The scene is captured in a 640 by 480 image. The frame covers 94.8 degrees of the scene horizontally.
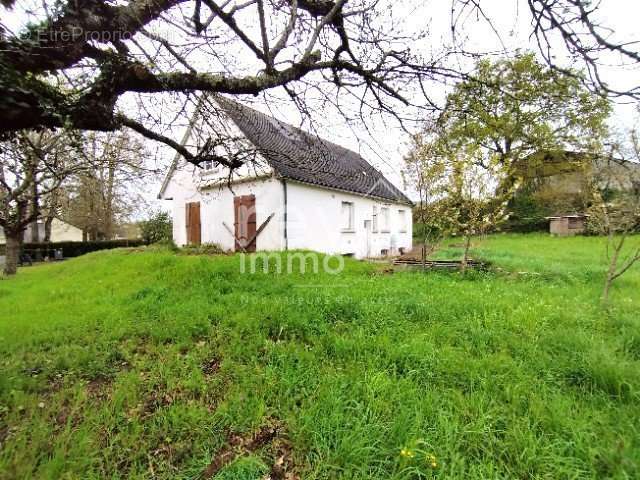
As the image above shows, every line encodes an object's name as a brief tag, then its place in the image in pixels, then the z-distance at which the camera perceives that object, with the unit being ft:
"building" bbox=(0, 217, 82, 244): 113.60
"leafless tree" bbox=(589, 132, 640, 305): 13.51
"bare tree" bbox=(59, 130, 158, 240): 23.81
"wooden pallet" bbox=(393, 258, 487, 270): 24.03
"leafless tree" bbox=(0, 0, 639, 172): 6.81
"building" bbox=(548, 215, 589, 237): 65.40
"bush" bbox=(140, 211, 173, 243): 65.00
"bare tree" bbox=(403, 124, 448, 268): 21.47
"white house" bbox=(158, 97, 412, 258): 33.35
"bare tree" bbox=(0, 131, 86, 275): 26.48
